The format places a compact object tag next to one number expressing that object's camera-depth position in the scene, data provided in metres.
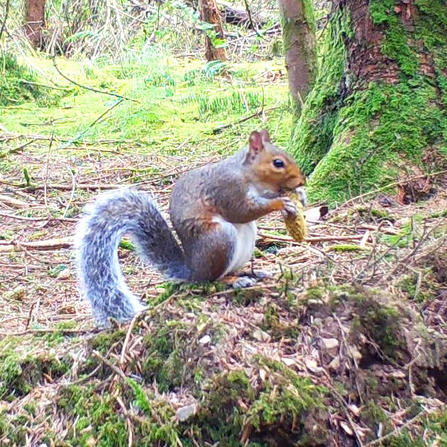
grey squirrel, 1.95
